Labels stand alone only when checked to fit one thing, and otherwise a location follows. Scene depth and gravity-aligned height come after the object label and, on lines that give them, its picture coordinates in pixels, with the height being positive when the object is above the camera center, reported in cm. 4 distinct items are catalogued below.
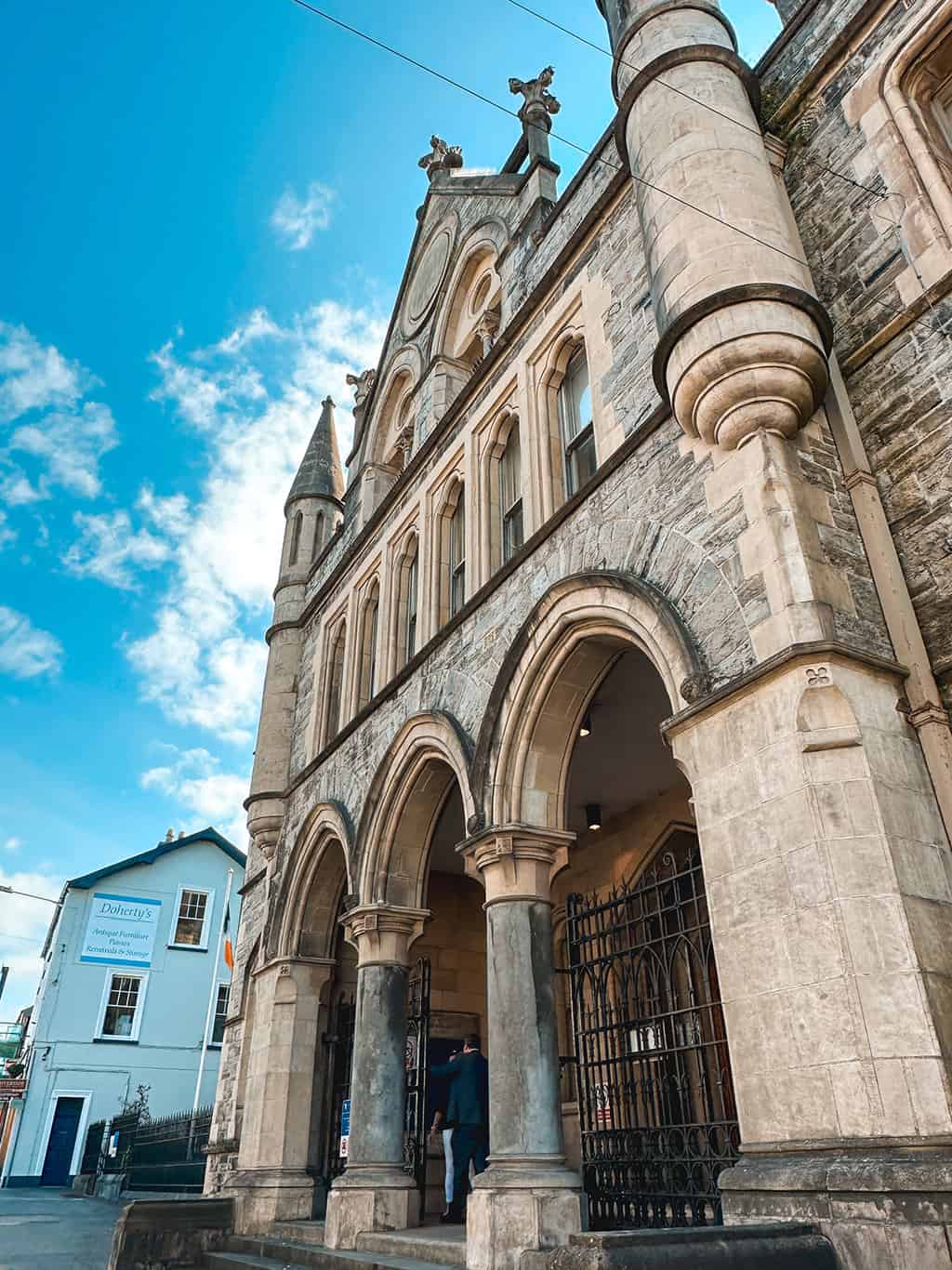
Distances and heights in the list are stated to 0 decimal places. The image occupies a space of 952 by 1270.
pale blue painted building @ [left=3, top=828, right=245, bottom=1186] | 2477 +490
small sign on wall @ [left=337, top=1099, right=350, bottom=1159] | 962 +70
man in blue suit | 809 +70
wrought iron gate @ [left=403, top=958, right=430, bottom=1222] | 893 +109
